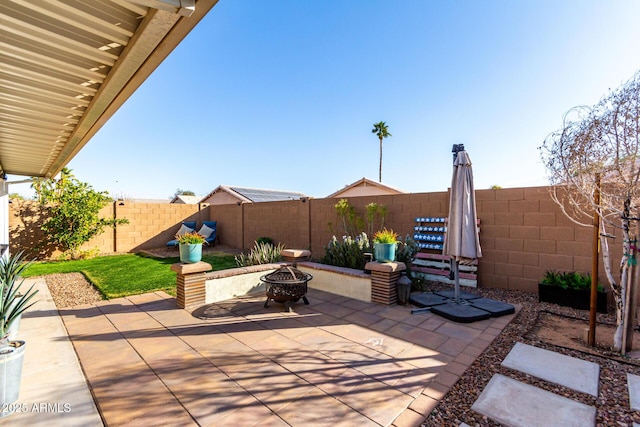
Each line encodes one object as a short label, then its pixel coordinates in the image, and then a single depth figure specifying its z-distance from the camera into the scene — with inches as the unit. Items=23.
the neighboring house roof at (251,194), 759.2
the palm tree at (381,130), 1067.3
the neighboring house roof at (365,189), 735.4
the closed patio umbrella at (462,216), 167.5
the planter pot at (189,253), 178.9
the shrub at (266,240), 409.8
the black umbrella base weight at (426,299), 178.5
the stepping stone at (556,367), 99.5
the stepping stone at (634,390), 87.3
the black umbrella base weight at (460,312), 155.3
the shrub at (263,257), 253.0
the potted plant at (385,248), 188.4
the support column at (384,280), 182.4
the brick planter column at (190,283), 178.4
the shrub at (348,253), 231.1
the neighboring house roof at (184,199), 1294.4
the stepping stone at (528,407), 81.0
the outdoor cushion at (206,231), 488.9
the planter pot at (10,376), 81.5
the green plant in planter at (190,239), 180.5
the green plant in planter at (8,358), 81.9
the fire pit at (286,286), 172.1
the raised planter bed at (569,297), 168.2
